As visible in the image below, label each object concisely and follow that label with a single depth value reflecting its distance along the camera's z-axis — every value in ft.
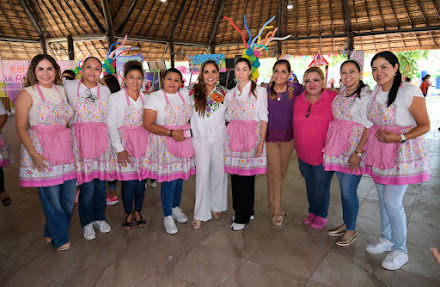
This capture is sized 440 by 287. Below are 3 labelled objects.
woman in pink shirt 7.94
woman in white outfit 8.19
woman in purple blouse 8.32
